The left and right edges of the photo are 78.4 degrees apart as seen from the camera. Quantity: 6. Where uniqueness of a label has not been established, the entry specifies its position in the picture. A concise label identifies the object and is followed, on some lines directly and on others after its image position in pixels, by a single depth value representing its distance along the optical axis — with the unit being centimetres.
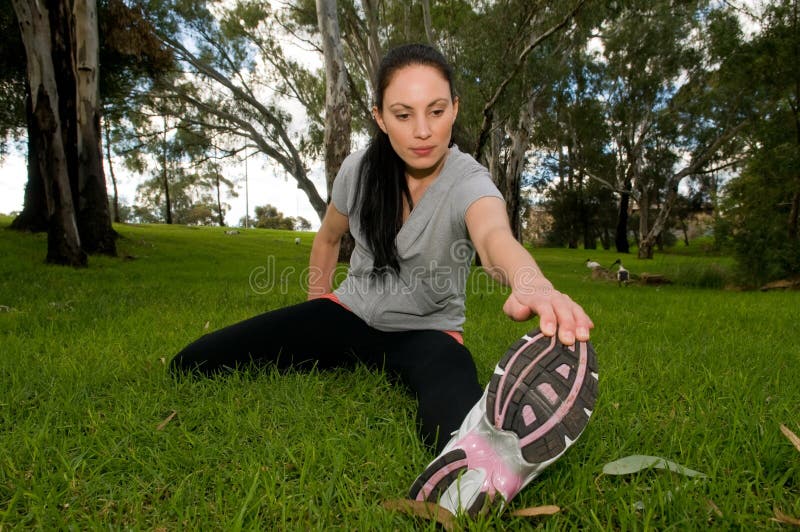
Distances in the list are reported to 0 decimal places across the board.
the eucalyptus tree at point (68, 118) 748
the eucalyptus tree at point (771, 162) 984
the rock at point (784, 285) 923
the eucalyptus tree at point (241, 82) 1593
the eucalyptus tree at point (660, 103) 2011
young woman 131
